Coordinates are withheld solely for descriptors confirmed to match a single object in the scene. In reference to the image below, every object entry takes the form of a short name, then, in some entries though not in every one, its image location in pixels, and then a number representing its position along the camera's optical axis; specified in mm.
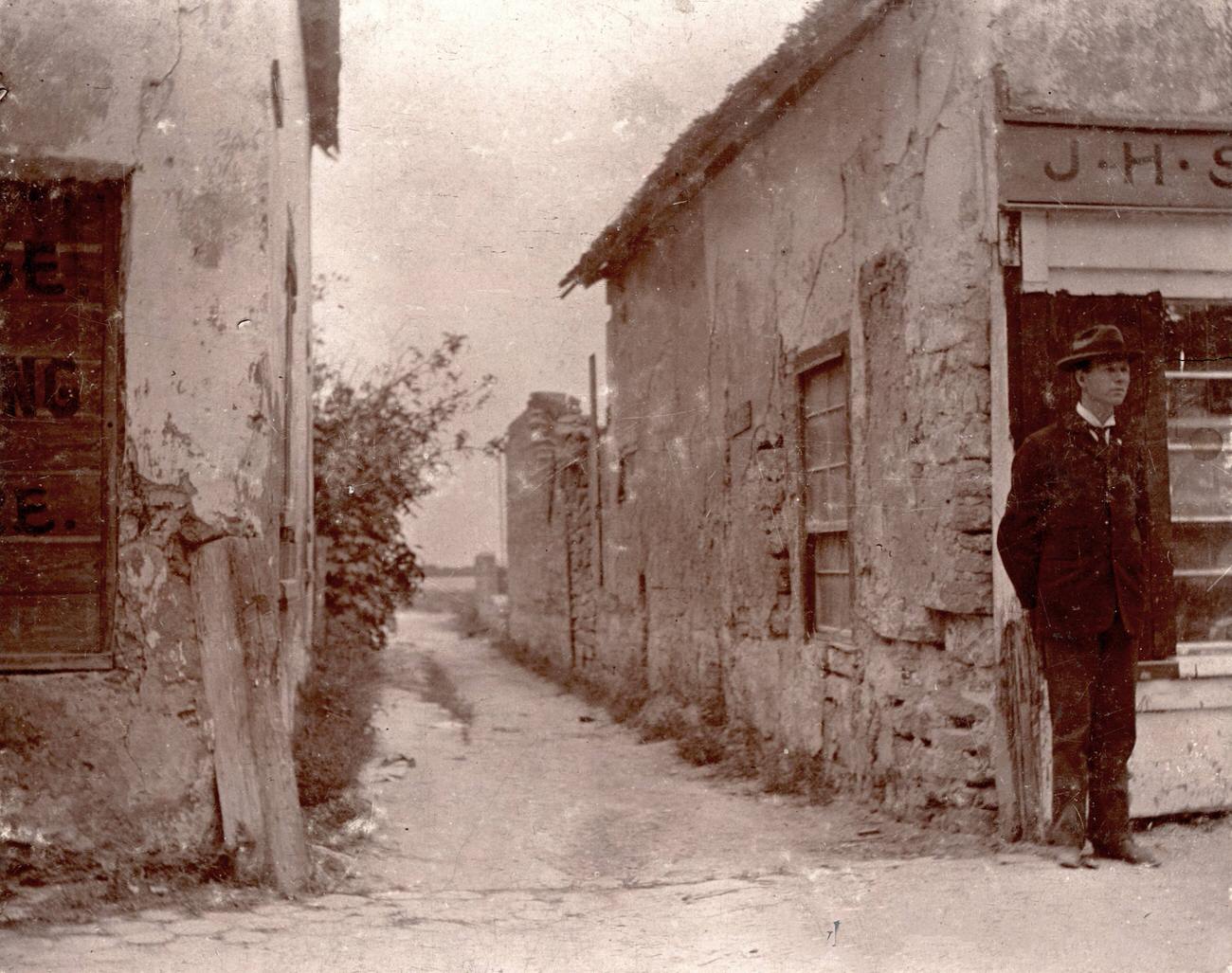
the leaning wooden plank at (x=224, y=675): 4516
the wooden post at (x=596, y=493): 12109
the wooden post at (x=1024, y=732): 4980
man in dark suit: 4660
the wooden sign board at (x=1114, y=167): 5137
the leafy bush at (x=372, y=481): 11547
